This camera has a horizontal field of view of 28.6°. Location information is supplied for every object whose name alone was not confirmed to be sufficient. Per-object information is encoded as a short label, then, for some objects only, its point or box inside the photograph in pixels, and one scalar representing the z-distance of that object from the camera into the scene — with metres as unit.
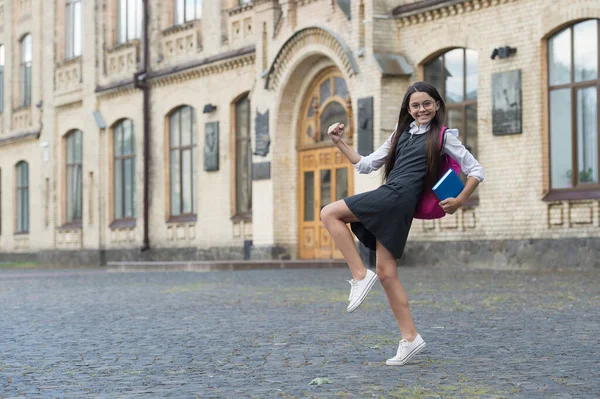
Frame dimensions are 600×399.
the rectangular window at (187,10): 31.72
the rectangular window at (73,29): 37.72
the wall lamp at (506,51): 21.38
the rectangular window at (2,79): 43.25
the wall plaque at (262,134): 27.97
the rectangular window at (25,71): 41.47
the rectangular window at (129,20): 34.25
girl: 6.94
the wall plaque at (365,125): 23.80
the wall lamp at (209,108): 30.27
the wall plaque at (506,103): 21.27
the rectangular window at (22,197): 41.31
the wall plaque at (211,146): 30.20
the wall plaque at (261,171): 27.95
